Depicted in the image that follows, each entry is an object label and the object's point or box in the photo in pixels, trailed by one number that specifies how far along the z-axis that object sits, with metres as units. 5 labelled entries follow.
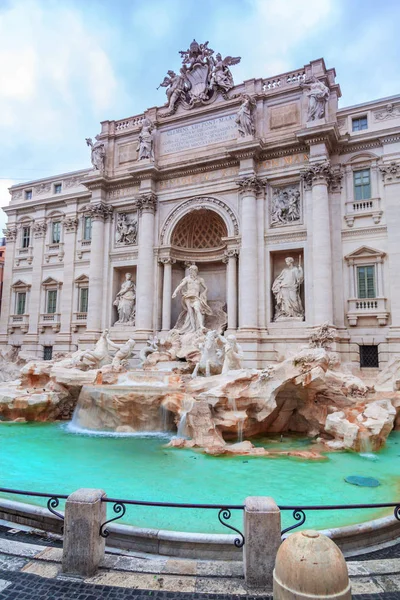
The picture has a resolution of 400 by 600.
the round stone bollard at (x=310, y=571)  2.68
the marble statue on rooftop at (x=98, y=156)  23.41
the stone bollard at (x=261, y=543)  3.68
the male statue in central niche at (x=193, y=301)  19.95
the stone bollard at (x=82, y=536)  3.82
